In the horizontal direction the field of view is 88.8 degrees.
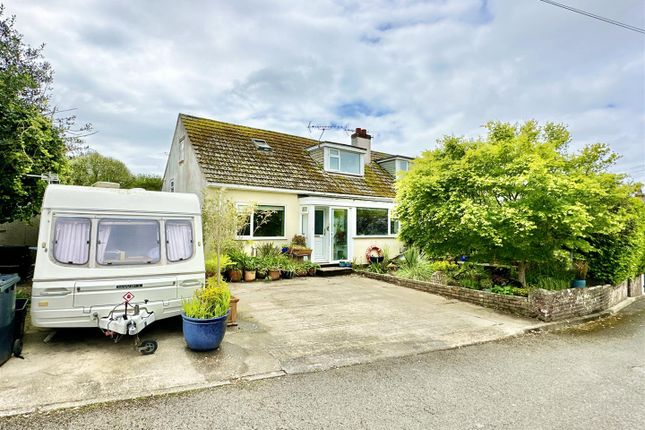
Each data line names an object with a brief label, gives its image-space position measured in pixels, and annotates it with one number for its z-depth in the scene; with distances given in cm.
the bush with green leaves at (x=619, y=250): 966
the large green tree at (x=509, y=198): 794
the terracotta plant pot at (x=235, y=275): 1121
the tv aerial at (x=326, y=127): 1994
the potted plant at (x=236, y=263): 1121
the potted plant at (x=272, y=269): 1191
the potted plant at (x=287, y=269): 1234
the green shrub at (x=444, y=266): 1170
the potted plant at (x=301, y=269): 1280
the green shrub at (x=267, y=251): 1278
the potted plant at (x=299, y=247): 1335
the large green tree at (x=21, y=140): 727
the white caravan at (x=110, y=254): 511
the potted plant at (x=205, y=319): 507
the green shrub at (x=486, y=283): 967
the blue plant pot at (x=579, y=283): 949
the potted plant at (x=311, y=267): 1318
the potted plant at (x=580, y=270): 994
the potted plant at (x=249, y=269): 1140
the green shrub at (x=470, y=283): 978
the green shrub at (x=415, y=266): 1188
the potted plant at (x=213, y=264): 1016
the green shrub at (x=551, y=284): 920
